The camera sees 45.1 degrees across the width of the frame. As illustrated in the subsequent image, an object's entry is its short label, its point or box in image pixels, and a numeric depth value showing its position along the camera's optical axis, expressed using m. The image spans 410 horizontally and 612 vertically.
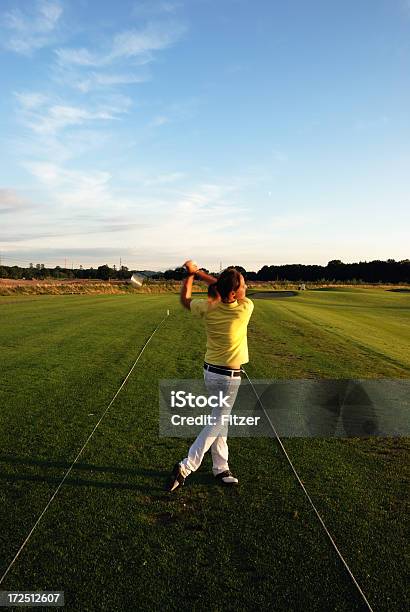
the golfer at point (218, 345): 5.76
